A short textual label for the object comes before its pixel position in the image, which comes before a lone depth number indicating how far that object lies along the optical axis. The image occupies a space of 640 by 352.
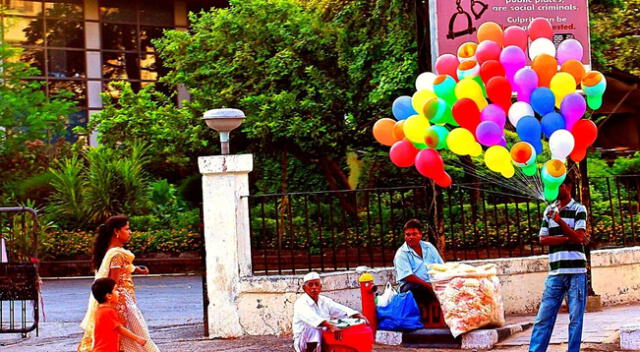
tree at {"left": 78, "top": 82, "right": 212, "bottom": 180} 22.72
